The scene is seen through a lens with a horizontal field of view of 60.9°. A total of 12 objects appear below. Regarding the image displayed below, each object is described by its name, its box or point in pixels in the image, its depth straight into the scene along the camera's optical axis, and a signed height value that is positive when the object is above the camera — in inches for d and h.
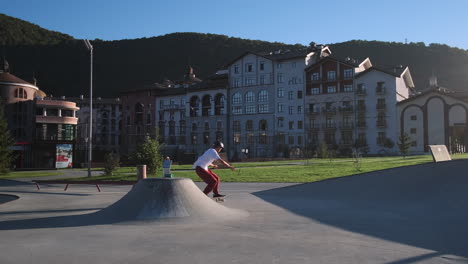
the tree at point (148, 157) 923.4 -21.8
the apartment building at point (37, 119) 2106.3 +172.3
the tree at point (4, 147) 1237.4 +2.9
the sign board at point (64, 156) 2065.7 -41.9
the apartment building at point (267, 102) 2805.1 +325.6
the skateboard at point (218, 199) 421.4 -55.1
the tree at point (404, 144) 1787.6 +6.3
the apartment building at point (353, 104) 2493.8 +279.7
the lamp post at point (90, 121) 996.8 +70.0
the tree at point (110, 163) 1018.7 -39.0
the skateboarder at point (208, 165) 399.9 -19.0
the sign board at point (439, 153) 675.7 -12.8
